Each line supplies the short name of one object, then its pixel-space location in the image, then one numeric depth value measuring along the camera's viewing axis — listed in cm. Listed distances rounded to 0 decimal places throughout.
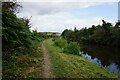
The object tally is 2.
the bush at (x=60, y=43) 1300
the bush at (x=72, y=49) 959
